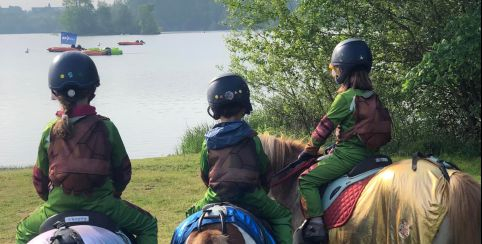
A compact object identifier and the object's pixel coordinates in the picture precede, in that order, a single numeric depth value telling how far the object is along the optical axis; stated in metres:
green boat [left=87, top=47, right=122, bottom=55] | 63.22
